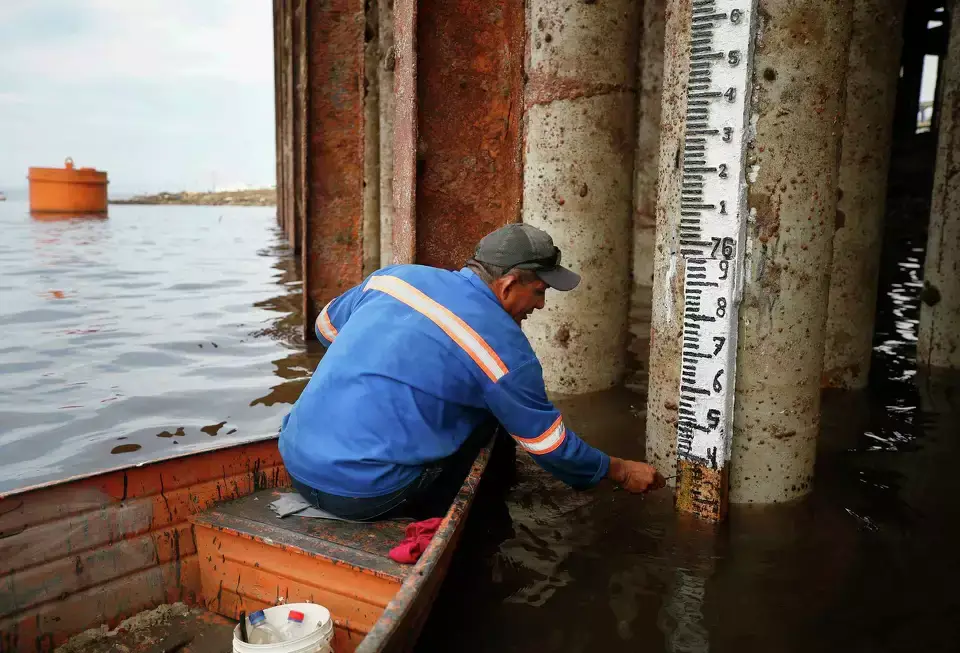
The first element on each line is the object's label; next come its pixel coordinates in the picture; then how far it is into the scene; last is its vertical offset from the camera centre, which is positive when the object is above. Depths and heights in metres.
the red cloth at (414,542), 2.71 -1.22
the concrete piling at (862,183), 5.37 +0.24
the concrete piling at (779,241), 3.18 -0.11
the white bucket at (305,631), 2.29 -1.36
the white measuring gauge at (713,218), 3.16 -0.02
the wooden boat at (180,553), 2.66 -1.29
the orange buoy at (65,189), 30.09 +0.46
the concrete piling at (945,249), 5.89 -0.24
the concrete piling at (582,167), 4.96 +0.29
